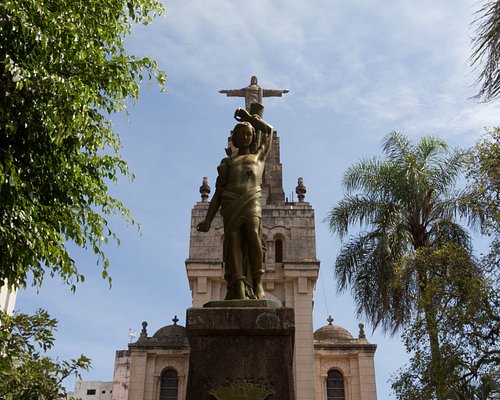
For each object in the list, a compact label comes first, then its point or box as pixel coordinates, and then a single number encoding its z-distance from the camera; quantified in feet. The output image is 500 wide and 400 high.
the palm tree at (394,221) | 61.11
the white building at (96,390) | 187.56
